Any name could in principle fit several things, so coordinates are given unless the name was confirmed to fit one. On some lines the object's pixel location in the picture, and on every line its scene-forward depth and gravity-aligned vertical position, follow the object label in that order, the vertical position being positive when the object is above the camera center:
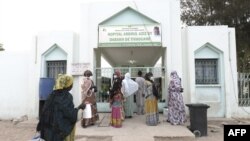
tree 8.98 +3.26
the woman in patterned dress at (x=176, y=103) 5.40 -0.81
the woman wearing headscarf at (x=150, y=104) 5.22 -0.81
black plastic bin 4.88 -1.16
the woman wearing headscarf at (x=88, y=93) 5.09 -0.47
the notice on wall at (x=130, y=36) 6.64 +1.51
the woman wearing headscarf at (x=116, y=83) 5.08 -0.19
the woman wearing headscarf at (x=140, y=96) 6.65 -0.74
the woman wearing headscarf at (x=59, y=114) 2.38 -0.50
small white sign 6.76 +0.36
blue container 6.16 -0.36
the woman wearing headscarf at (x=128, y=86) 5.38 -0.30
